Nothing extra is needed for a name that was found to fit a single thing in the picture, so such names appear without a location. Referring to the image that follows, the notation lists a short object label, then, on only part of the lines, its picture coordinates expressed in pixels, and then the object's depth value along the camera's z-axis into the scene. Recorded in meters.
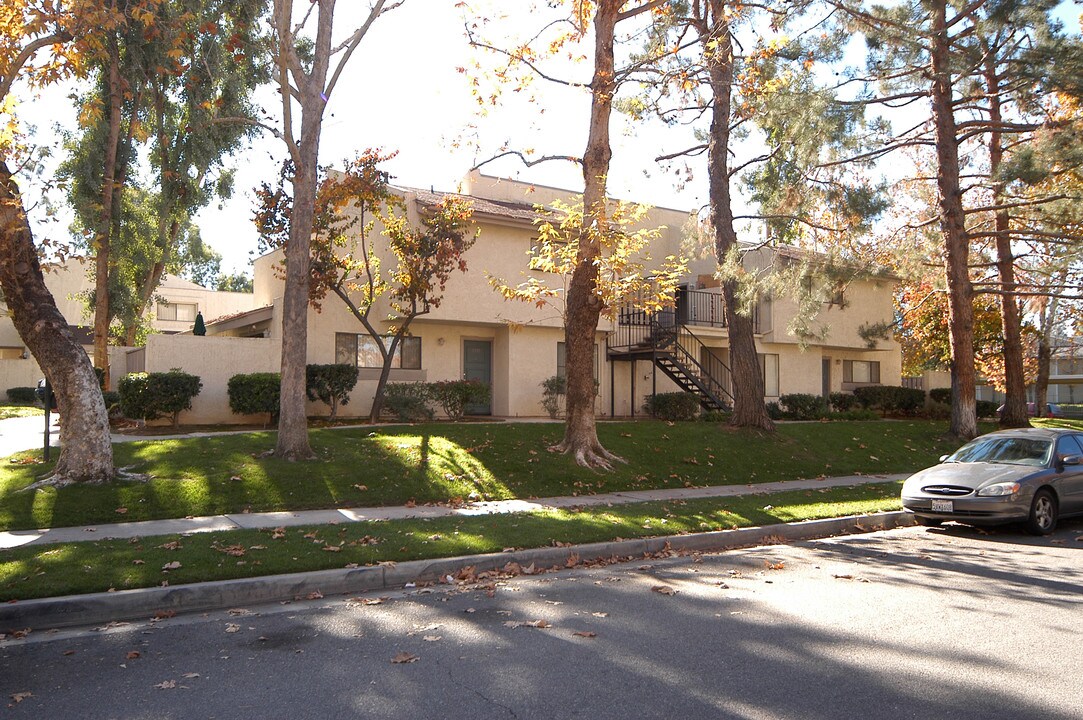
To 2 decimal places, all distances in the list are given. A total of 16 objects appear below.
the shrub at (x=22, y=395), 32.31
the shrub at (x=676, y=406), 23.59
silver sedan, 10.55
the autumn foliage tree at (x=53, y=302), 10.49
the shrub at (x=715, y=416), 22.80
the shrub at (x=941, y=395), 31.75
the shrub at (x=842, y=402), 29.31
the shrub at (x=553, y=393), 22.78
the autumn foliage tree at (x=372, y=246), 17.86
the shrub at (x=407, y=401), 19.72
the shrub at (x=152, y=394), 17.33
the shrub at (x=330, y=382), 19.33
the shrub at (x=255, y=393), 18.31
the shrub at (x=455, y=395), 20.06
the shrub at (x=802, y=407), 26.77
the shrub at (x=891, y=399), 29.94
